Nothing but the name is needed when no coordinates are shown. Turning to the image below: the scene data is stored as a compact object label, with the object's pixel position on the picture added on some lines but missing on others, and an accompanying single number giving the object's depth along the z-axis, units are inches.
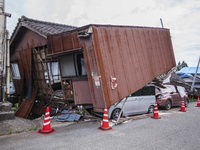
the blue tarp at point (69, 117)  297.5
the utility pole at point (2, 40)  256.8
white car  327.3
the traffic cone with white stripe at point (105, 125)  247.2
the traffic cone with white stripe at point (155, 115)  340.8
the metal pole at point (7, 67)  291.1
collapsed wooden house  257.4
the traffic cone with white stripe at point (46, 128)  225.9
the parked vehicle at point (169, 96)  473.7
